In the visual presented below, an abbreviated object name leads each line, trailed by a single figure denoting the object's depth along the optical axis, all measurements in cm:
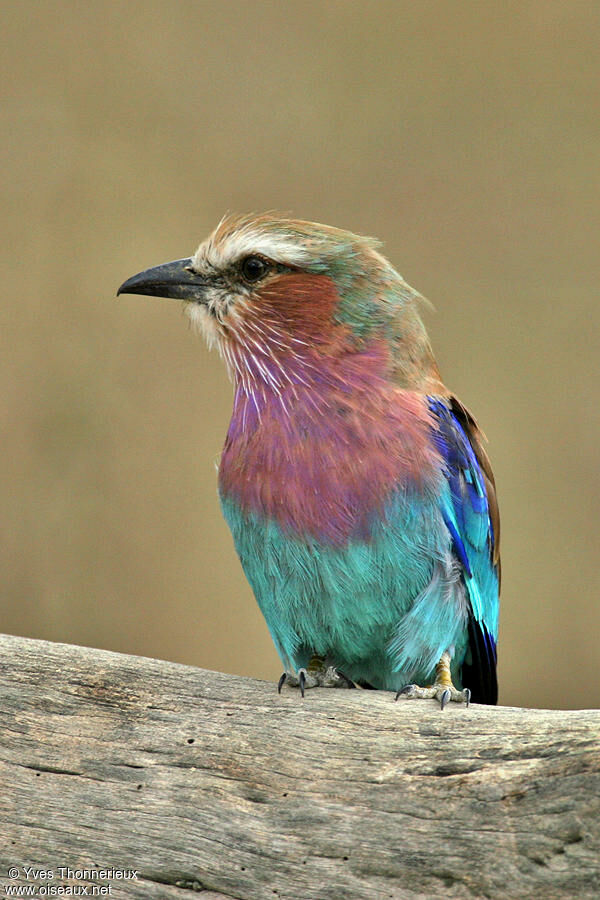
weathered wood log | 442
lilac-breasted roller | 450
